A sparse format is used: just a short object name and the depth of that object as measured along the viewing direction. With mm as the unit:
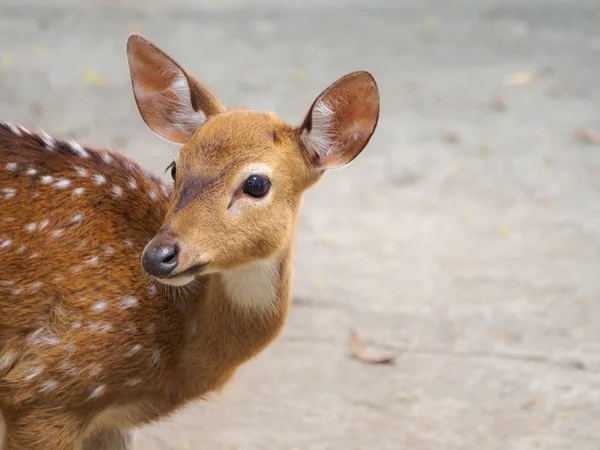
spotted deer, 6707
